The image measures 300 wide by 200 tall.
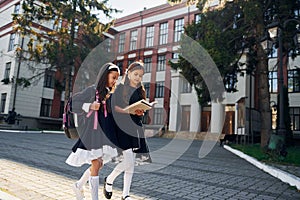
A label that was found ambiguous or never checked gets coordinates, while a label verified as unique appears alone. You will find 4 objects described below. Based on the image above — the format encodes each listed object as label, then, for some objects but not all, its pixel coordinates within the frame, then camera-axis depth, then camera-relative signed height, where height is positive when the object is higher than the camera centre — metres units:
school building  26.72 +4.36
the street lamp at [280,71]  8.43 +2.17
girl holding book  3.31 +0.01
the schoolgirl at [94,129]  3.06 -0.05
